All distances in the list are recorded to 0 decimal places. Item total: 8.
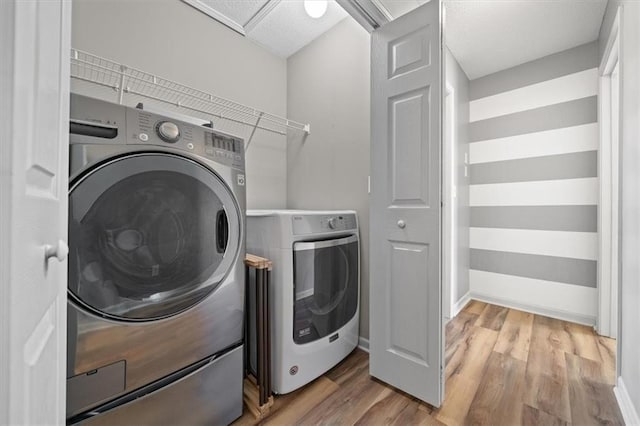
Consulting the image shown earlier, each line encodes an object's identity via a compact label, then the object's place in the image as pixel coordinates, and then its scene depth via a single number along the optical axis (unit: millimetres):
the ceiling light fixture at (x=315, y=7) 1675
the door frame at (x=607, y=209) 1927
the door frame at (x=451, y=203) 2320
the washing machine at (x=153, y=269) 783
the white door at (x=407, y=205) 1241
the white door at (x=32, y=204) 298
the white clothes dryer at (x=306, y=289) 1323
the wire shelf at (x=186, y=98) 1366
